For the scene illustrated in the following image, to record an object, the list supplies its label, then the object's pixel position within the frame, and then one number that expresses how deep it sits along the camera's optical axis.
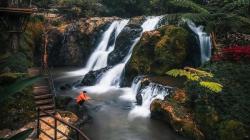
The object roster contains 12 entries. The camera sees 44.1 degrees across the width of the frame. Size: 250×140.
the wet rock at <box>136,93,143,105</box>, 16.20
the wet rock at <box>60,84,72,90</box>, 19.81
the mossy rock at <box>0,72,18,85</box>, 12.10
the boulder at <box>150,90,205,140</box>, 12.05
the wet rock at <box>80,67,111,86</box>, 20.84
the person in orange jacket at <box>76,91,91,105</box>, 14.37
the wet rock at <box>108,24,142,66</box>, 24.11
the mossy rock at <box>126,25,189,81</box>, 19.27
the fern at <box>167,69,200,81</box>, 9.46
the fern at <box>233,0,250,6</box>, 14.97
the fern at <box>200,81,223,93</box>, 9.92
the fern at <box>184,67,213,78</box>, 9.91
